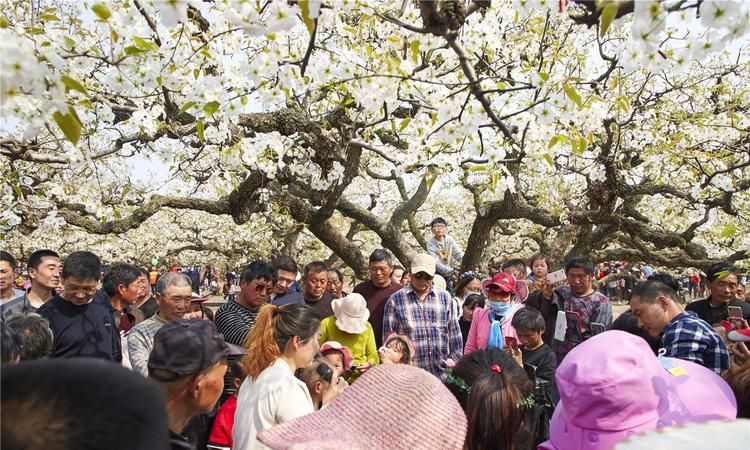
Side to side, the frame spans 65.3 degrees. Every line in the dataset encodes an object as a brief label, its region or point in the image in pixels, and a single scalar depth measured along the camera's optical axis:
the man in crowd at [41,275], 4.71
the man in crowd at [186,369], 2.09
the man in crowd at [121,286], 4.85
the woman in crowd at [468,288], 6.32
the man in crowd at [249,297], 3.92
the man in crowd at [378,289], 5.22
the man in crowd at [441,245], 7.85
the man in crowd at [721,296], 4.70
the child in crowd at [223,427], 2.96
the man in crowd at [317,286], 5.28
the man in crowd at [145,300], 5.14
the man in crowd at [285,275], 5.13
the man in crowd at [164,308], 3.60
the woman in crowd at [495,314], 4.52
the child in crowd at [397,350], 4.07
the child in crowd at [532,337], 3.96
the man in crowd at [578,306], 4.58
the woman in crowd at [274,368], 2.41
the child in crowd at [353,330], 4.28
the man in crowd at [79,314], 3.78
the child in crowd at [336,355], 3.79
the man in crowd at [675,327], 3.00
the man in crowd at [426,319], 4.59
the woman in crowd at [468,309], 5.61
